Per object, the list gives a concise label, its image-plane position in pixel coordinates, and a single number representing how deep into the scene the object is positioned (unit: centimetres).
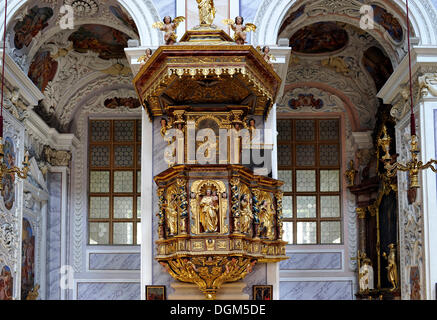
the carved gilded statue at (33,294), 1490
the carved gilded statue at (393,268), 1448
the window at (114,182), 1666
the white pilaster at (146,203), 1207
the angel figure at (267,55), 1157
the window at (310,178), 1656
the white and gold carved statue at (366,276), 1572
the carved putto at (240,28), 1122
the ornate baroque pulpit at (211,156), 1094
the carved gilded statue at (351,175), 1650
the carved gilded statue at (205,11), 1162
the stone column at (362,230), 1623
